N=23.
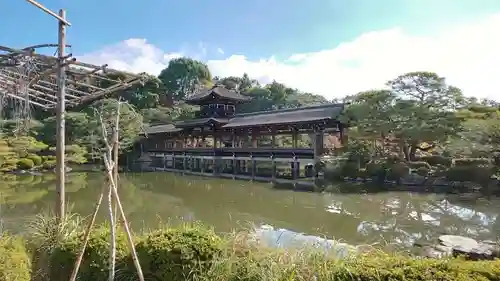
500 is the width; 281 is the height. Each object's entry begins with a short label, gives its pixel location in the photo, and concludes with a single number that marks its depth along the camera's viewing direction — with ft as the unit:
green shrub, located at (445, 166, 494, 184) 45.39
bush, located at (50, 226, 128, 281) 11.14
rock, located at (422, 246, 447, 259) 21.05
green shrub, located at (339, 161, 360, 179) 55.52
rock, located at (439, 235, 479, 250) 21.63
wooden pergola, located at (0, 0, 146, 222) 12.60
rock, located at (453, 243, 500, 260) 19.27
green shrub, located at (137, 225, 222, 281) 10.36
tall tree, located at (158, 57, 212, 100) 155.84
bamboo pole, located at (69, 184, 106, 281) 9.73
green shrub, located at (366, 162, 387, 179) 52.91
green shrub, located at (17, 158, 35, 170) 72.18
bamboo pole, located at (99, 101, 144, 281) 9.77
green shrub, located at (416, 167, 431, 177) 50.26
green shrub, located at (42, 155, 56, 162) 78.54
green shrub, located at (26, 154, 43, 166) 74.91
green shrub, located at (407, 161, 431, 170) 52.06
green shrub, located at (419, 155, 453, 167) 51.84
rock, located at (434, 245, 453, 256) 21.11
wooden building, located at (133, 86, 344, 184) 61.11
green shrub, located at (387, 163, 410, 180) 51.11
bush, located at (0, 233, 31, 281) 9.77
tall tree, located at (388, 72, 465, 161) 51.88
